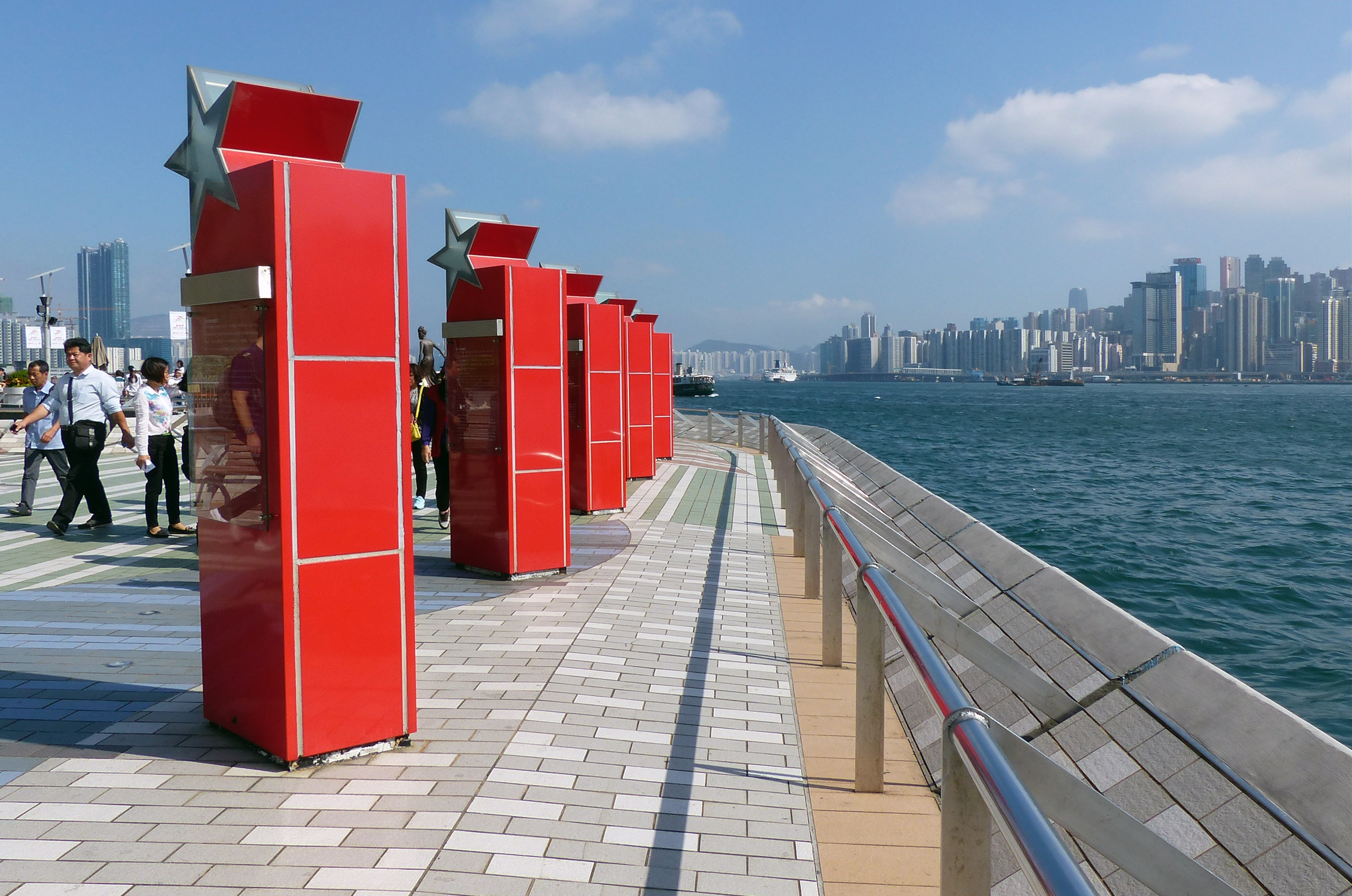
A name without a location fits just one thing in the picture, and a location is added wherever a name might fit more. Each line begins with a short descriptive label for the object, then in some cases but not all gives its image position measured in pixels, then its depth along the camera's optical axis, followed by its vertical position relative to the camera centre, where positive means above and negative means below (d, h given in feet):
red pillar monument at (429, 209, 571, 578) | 25.59 +0.22
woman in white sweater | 30.76 -1.06
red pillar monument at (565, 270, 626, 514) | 38.70 -0.24
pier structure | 10.16 -4.60
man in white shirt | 30.55 -0.25
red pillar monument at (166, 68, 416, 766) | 13.07 -0.21
